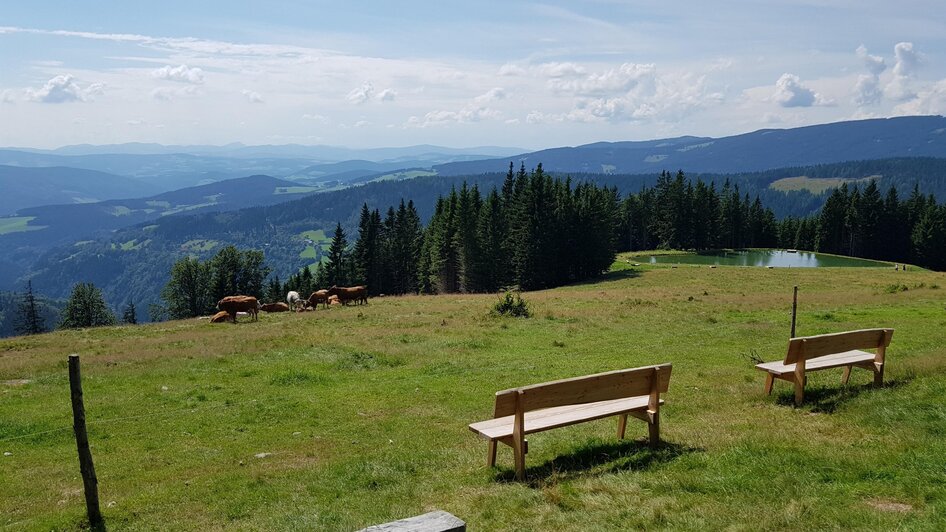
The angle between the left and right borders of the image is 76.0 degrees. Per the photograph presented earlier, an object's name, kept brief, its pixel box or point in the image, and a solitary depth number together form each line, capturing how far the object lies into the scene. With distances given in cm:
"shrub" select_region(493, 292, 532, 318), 3412
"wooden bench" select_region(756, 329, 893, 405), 1212
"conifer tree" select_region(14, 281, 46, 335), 9979
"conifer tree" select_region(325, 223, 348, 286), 10744
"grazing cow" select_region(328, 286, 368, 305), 4947
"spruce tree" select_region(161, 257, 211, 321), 10606
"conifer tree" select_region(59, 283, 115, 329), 10575
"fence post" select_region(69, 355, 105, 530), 863
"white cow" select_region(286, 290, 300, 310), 5031
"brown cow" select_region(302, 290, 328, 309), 4978
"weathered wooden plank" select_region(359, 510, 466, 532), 545
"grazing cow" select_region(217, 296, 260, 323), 4028
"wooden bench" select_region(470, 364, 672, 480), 905
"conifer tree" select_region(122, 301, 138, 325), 11848
